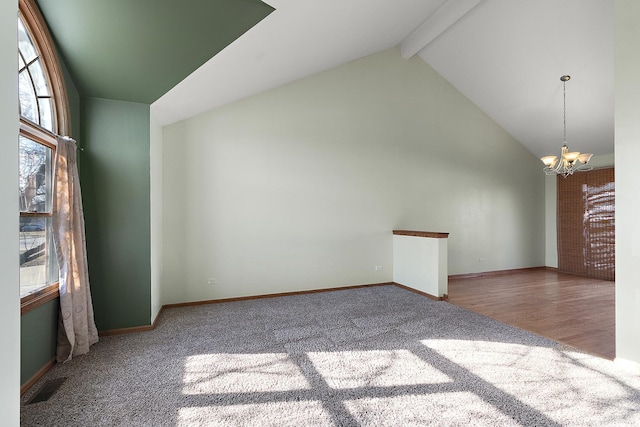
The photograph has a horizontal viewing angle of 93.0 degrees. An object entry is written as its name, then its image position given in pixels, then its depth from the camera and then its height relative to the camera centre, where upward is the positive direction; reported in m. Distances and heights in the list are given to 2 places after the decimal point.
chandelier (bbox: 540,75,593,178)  4.11 +0.73
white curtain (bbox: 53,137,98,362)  2.50 -0.35
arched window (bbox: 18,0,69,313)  2.15 +0.54
